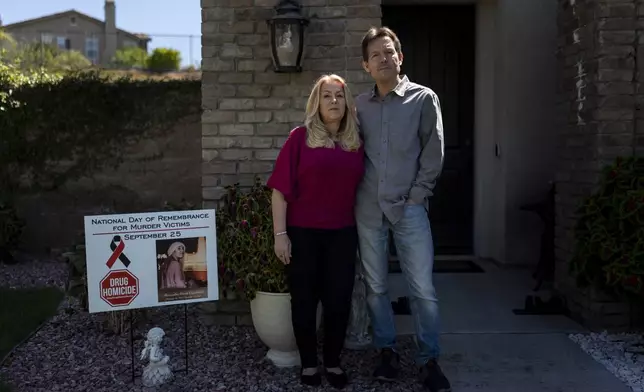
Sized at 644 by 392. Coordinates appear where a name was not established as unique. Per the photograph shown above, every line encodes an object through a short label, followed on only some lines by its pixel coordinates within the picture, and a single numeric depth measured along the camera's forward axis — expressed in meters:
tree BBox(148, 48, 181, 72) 26.59
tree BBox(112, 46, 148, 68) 26.42
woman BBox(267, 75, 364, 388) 3.55
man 3.64
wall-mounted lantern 4.40
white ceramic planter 3.99
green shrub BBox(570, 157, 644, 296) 4.16
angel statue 3.80
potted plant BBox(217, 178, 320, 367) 4.00
